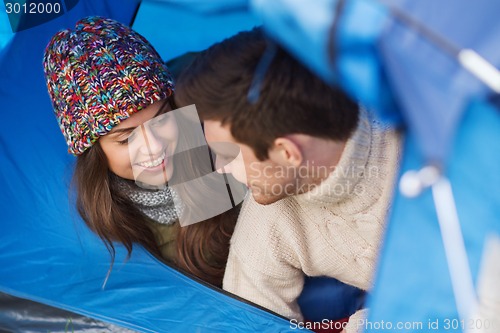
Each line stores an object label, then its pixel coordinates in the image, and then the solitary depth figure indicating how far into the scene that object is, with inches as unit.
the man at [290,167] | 110.7
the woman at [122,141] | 122.8
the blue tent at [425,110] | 101.7
